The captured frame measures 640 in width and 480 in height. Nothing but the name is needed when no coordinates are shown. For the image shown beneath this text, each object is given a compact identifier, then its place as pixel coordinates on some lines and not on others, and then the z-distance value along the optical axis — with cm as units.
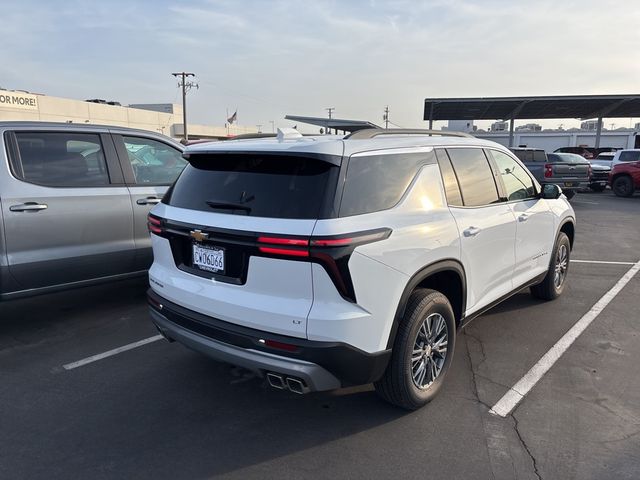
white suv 264
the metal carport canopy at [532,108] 3088
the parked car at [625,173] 1925
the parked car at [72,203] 427
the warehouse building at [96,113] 3581
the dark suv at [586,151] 3106
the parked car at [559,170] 1656
